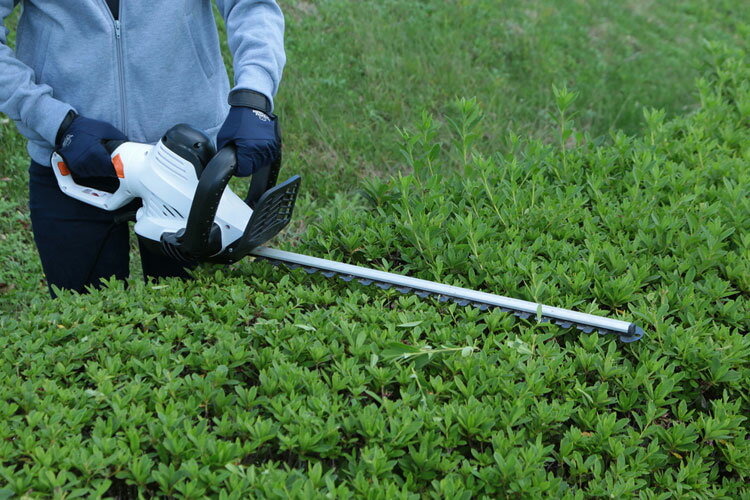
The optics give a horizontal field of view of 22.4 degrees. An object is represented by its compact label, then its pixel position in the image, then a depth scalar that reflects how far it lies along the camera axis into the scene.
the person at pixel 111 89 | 2.92
